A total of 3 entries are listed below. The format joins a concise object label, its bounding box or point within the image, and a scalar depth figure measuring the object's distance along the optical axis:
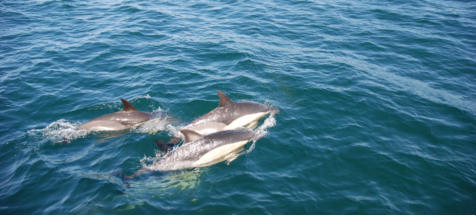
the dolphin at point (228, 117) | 10.86
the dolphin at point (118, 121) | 11.11
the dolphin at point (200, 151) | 8.92
